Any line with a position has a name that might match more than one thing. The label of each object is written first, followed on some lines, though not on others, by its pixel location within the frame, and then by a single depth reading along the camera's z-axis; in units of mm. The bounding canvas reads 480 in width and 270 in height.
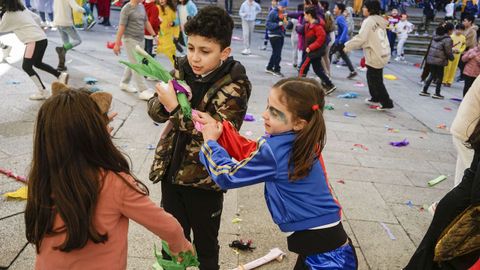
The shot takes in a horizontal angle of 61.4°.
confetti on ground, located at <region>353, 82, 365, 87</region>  10000
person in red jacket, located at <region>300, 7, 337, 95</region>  8531
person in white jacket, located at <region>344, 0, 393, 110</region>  7766
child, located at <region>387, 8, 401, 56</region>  14562
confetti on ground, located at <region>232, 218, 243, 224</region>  3568
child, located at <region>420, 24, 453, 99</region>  9125
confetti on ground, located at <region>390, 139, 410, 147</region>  6086
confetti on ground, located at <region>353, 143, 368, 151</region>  5836
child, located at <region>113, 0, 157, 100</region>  6426
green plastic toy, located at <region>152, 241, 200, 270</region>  1899
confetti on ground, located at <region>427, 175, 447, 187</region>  4745
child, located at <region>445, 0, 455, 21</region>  17844
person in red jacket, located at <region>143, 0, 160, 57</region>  7449
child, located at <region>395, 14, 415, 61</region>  14256
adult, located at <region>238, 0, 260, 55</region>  12203
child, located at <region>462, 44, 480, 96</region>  8445
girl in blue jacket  1866
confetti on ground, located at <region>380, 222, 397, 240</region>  3548
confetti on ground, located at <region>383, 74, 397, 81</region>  11325
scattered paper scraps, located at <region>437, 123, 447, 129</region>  7298
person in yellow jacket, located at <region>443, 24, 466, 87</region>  10695
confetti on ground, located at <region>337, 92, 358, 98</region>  8820
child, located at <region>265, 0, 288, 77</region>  10086
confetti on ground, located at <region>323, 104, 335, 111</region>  7816
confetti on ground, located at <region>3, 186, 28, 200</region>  3525
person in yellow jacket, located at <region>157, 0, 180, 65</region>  7703
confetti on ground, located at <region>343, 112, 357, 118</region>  7507
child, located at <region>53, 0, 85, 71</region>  7707
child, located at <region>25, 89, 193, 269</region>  1463
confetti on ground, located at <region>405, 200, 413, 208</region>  4177
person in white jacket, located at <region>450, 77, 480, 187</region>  2723
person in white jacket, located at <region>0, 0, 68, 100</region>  5836
